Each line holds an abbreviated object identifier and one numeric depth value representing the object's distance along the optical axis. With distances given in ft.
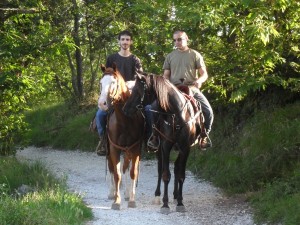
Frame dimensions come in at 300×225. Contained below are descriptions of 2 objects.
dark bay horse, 28.71
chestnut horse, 29.27
